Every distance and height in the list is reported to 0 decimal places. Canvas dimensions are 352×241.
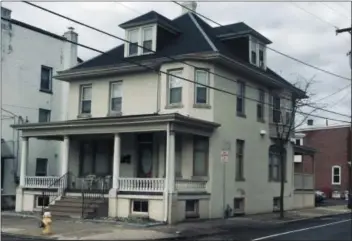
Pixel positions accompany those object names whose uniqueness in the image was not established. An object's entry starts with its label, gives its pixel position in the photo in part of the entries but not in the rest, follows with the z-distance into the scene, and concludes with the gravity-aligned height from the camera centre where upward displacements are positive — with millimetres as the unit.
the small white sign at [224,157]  21797 +716
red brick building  52531 +2022
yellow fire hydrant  16531 -1639
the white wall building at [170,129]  22375 +1978
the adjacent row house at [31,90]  29672 +4690
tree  29516 +3747
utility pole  21000 +5989
